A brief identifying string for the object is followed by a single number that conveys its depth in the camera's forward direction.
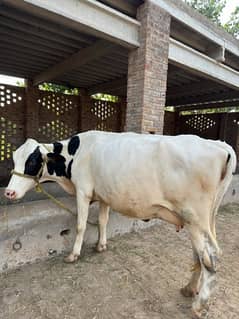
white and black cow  1.77
